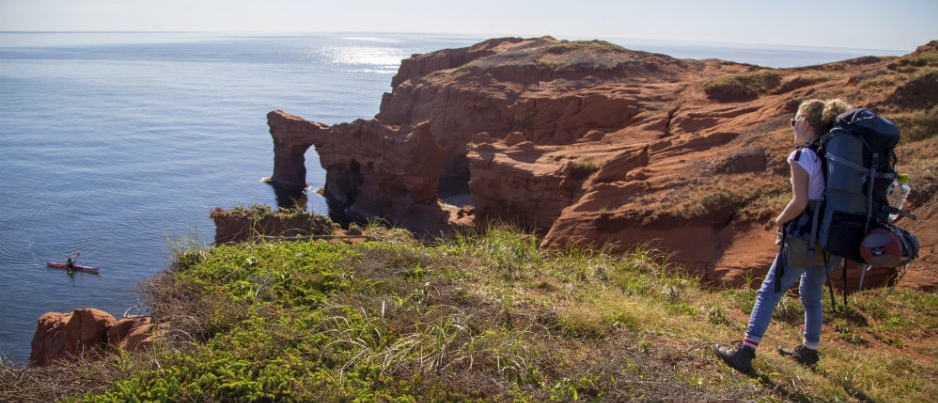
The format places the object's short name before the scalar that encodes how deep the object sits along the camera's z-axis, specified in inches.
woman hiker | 156.9
